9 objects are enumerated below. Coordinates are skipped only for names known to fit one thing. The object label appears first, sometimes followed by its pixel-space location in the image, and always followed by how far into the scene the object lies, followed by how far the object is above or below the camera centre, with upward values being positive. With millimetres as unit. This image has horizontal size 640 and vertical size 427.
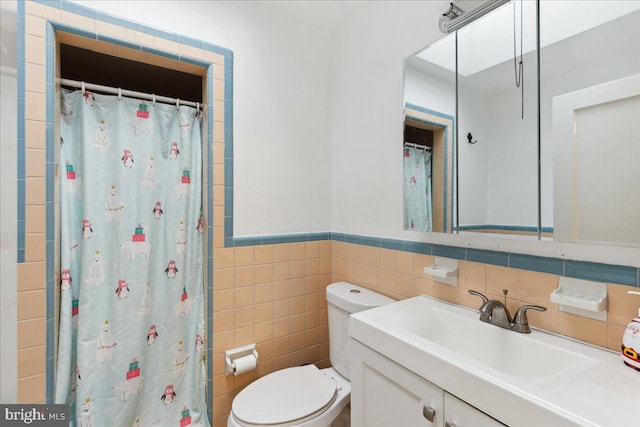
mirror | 817 +308
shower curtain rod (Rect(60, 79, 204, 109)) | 1333 +589
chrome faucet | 966 -346
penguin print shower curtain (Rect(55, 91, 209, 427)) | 1331 -245
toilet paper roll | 1479 -764
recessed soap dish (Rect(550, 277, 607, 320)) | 841 -246
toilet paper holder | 1516 -744
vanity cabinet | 754 -548
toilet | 1189 -806
